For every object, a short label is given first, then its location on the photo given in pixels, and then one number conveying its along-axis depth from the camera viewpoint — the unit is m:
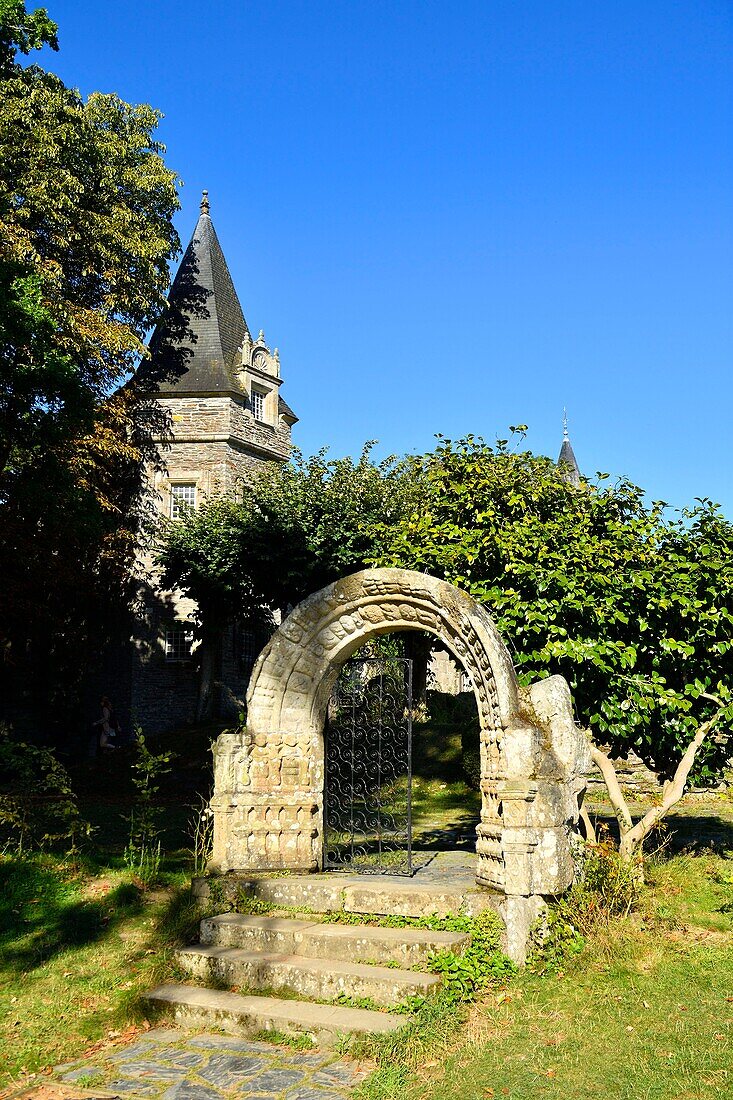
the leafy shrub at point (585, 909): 6.31
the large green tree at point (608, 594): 8.34
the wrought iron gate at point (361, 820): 8.24
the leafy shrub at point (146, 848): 8.39
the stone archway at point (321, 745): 6.59
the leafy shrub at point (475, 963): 5.86
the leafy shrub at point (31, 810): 8.87
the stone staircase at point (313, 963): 5.80
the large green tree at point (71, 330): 11.98
